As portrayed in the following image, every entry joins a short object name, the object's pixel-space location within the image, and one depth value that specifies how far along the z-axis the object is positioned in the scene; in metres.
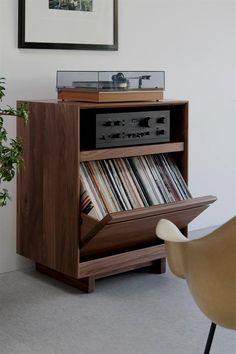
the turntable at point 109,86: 3.54
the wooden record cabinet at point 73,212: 3.42
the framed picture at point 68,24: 3.79
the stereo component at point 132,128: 3.48
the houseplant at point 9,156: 2.97
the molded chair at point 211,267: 1.94
